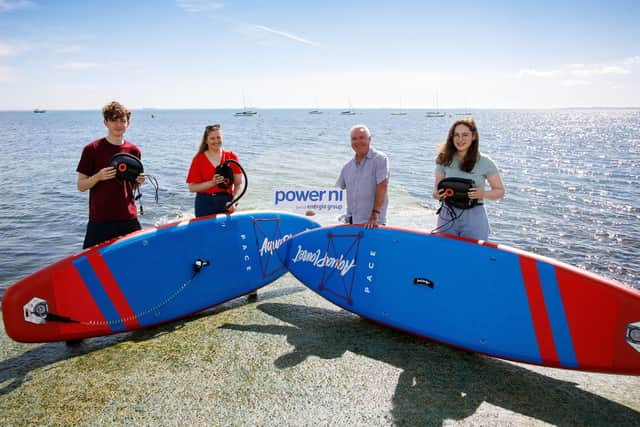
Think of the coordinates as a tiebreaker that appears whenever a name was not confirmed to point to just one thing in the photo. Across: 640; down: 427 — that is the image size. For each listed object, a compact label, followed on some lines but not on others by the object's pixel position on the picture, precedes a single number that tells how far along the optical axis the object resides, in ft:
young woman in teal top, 11.34
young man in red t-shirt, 11.49
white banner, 20.43
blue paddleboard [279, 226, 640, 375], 9.73
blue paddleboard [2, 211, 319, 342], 11.09
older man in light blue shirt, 13.76
